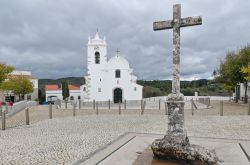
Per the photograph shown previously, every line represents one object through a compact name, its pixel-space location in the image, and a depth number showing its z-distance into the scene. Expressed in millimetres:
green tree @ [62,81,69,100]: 37748
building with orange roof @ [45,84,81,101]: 41226
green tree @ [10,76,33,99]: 32415
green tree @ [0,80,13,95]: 28451
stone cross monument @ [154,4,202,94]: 4361
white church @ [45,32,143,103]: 25089
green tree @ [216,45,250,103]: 18364
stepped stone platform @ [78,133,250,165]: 4165
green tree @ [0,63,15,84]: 19730
